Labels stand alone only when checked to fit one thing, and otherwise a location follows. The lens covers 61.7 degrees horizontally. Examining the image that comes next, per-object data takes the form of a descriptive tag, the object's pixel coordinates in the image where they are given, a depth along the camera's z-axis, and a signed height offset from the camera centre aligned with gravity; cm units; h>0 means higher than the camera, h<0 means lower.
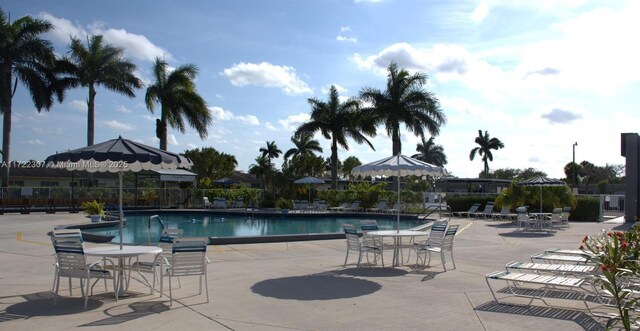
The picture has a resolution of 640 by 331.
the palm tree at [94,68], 3900 +891
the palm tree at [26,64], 3588 +874
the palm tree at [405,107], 3819 +604
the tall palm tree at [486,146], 7581 +641
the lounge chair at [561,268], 811 -119
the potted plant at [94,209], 2368 -88
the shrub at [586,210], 2581 -89
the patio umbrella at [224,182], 4552 +71
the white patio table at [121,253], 772 -92
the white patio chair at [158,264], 816 -115
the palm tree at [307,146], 6469 +539
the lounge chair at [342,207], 3162 -97
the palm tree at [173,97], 3928 +686
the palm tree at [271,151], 7756 +574
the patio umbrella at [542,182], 2158 +38
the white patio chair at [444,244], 1038 -105
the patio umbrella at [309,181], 3269 +58
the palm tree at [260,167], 5409 +240
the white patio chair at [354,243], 1052 -106
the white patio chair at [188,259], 765 -99
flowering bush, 401 -72
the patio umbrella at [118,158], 843 +52
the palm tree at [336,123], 4081 +516
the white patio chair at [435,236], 1065 -90
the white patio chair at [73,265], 740 -105
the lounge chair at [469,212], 2730 -107
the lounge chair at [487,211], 2620 -98
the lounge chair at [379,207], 3028 -92
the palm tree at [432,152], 8225 +598
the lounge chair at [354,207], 3106 -94
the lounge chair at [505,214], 2454 -104
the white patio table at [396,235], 1074 -89
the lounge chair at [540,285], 723 -127
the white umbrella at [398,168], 1145 +50
